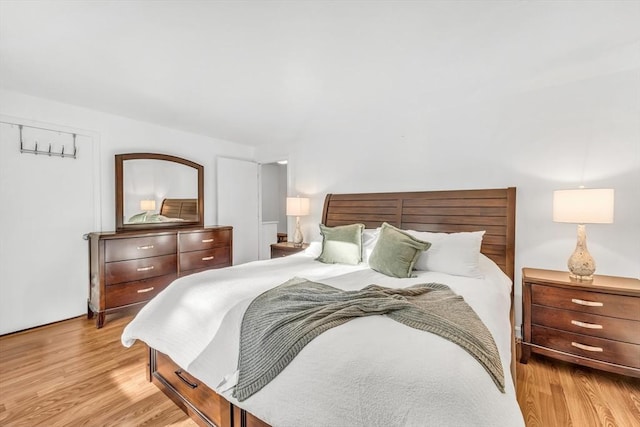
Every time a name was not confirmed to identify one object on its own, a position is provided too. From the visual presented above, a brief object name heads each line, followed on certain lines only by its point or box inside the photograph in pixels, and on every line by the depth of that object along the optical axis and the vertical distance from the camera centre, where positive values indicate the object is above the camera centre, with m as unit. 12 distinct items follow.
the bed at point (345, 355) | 0.93 -0.59
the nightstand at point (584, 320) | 1.94 -0.80
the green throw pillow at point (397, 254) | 2.23 -0.38
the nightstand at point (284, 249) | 3.74 -0.57
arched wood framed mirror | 3.50 +0.16
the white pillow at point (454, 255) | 2.21 -0.38
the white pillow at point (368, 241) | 2.75 -0.35
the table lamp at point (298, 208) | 3.95 -0.04
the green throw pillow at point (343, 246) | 2.69 -0.38
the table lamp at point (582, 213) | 2.01 -0.04
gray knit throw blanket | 1.16 -0.50
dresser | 2.96 -0.67
